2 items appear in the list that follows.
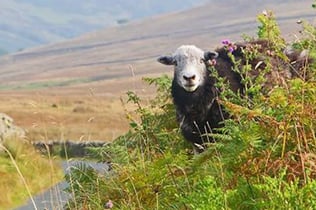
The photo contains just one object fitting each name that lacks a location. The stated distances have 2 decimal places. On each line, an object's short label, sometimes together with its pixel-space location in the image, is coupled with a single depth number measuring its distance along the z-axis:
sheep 17.80
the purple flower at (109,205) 10.70
